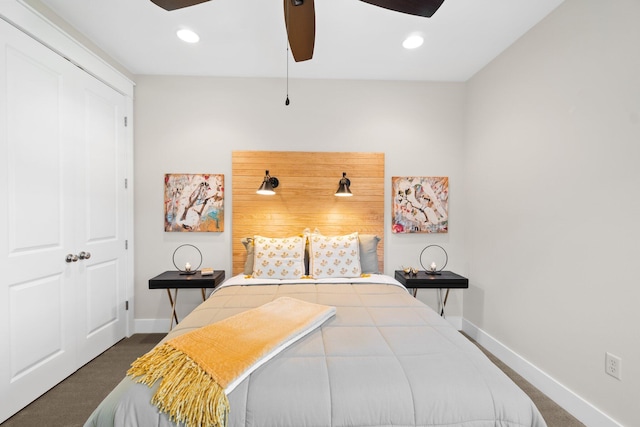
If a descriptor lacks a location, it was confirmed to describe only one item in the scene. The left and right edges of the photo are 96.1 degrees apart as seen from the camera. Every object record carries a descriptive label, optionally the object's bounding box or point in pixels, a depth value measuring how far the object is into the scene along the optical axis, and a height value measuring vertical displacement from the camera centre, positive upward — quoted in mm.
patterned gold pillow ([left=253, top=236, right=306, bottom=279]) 2656 -481
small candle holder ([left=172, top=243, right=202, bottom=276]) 2861 -630
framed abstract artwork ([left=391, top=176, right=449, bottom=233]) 3186 +60
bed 1071 -672
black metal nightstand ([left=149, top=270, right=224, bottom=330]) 2670 -704
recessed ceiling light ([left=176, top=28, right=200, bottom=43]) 2314 +1411
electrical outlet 1634 -886
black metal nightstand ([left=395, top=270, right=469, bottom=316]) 2773 -701
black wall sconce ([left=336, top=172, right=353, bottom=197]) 2904 +207
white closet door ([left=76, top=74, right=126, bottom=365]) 2430 -126
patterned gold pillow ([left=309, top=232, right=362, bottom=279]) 2707 -466
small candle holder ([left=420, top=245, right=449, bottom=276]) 3207 -565
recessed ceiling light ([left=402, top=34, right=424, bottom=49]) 2381 +1423
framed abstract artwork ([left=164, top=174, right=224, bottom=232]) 3062 +45
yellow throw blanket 1035 -645
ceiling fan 1363 +984
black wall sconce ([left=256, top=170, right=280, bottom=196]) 2814 +200
